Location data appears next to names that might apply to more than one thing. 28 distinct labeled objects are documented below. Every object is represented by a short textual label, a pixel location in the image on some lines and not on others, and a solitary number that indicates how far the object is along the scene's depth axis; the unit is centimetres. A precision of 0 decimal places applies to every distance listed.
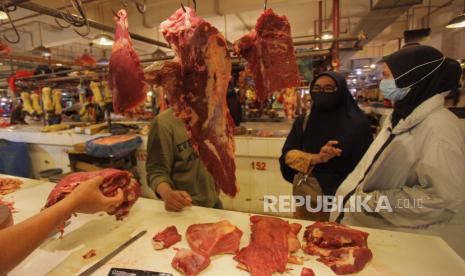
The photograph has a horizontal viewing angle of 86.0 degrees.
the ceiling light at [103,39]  345
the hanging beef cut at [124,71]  131
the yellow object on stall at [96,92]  457
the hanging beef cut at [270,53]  127
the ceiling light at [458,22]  321
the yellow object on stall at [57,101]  553
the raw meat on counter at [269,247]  109
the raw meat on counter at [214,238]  120
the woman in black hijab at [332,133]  199
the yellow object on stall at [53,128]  508
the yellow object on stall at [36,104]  579
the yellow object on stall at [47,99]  520
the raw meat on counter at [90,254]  122
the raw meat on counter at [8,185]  210
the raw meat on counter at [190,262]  107
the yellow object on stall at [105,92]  451
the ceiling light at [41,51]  484
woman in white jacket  128
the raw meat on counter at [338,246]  107
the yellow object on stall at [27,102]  581
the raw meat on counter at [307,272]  104
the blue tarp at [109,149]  362
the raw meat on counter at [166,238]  125
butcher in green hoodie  175
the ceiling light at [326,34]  503
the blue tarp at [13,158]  488
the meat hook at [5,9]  116
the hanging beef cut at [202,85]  118
